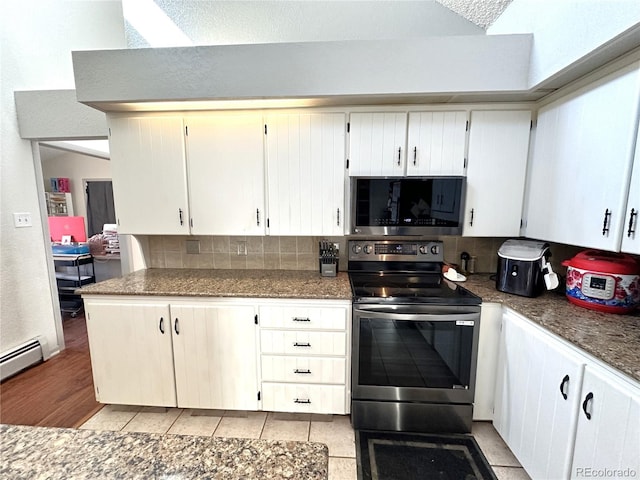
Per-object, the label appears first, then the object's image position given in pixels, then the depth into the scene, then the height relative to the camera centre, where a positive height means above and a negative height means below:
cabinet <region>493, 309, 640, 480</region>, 0.98 -0.86
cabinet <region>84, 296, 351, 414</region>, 1.77 -0.93
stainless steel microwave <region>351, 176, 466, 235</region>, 1.86 +0.05
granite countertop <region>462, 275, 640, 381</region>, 1.04 -0.53
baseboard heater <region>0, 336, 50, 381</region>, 2.31 -1.30
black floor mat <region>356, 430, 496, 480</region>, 1.50 -1.44
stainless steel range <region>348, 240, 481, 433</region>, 1.67 -0.93
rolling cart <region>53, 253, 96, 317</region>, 3.76 -1.03
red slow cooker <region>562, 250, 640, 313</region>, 1.36 -0.36
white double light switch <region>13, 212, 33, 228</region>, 2.38 -0.07
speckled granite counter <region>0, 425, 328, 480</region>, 0.54 -0.52
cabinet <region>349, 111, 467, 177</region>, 1.88 +0.49
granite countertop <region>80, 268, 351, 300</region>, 1.77 -0.51
